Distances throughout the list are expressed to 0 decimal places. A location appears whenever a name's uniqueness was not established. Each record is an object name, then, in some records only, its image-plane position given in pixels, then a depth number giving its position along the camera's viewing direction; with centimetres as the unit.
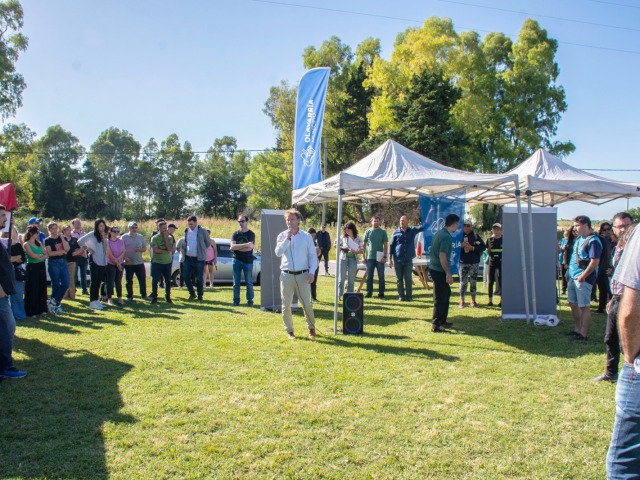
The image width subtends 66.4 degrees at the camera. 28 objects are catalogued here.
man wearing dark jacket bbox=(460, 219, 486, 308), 1031
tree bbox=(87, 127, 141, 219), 6775
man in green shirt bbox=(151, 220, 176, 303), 1084
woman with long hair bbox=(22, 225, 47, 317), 888
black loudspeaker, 772
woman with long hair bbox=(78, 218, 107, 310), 999
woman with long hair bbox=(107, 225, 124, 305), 1041
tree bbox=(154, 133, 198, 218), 6994
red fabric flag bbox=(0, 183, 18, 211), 836
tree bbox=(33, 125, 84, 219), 5394
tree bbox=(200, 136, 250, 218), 6500
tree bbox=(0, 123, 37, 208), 3247
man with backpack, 664
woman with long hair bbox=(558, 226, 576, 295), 1021
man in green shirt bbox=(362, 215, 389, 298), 1170
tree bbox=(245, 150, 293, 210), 4712
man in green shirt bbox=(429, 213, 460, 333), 760
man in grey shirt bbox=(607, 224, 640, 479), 229
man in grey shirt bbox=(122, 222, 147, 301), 1090
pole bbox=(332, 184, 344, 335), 779
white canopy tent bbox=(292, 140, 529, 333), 806
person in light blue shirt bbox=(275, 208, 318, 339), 727
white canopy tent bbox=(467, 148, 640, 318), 881
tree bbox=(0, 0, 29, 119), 2786
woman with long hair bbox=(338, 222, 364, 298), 1122
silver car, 1470
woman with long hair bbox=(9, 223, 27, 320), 719
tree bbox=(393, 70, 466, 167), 2988
